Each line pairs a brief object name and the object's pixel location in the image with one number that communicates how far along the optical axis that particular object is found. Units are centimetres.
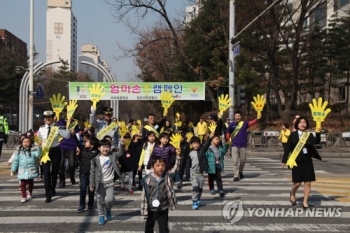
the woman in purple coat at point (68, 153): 1105
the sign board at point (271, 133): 2530
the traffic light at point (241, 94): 2006
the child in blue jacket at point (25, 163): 893
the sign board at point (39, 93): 2805
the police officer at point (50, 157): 904
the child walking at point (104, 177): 747
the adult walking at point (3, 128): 1484
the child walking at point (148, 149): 930
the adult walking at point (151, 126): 1024
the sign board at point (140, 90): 2527
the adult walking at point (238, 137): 1192
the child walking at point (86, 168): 822
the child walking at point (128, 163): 1037
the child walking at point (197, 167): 845
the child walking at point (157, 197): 555
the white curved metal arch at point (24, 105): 2550
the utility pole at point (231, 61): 2056
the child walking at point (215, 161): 963
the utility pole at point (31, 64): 2478
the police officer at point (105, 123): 999
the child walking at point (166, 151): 866
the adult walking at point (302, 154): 838
